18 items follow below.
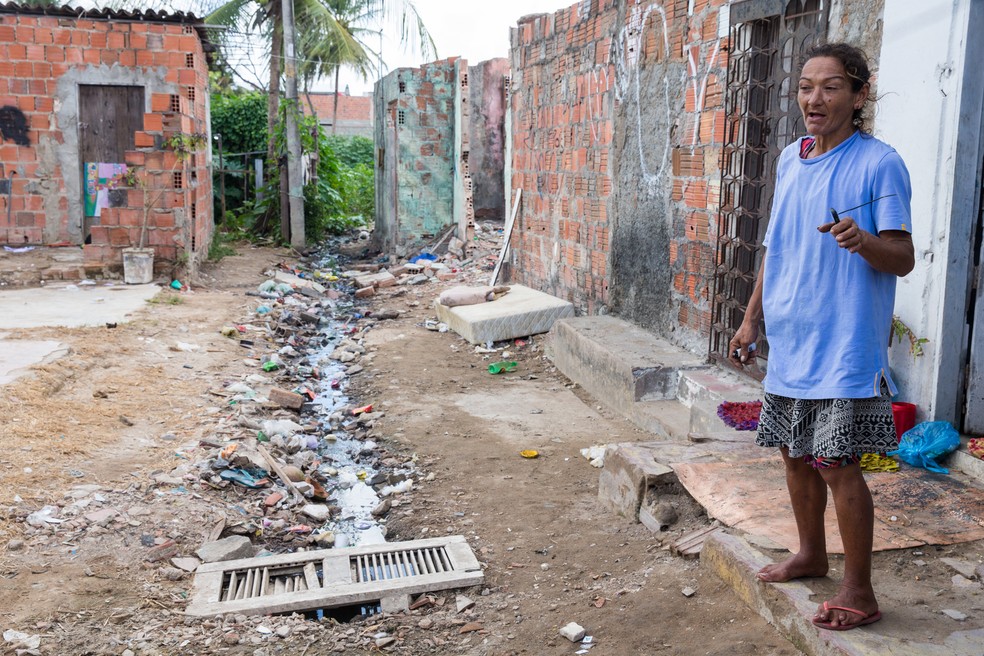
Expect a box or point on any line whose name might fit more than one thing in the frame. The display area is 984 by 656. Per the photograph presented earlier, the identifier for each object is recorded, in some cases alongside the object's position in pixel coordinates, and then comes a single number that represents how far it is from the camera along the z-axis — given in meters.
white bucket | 9.72
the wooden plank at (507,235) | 9.48
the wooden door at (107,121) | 10.64
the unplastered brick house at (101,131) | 9.90
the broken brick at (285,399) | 6.19
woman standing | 2.18
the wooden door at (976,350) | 3.46
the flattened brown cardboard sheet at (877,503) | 2.88
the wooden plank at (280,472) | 4.64
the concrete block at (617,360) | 5.51
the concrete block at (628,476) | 3.69
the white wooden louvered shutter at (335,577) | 3.26
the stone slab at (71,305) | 7.64
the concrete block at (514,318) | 7.85
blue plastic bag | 3.38
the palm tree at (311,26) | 16.06
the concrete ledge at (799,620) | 2.19
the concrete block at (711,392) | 4.66
